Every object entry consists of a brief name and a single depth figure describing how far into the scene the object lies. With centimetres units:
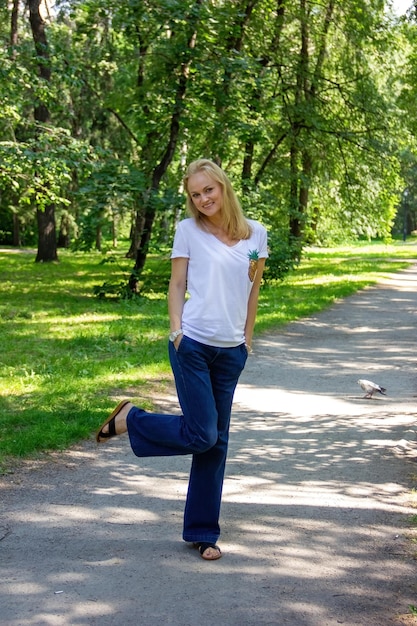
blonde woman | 431
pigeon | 869
